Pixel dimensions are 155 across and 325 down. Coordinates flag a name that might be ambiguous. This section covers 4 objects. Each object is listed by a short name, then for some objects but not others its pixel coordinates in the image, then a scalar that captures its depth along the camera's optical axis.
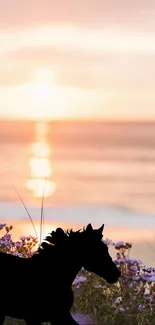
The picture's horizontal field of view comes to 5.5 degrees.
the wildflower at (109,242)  16.96
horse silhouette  11.37
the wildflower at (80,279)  16.58
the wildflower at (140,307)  16.25
